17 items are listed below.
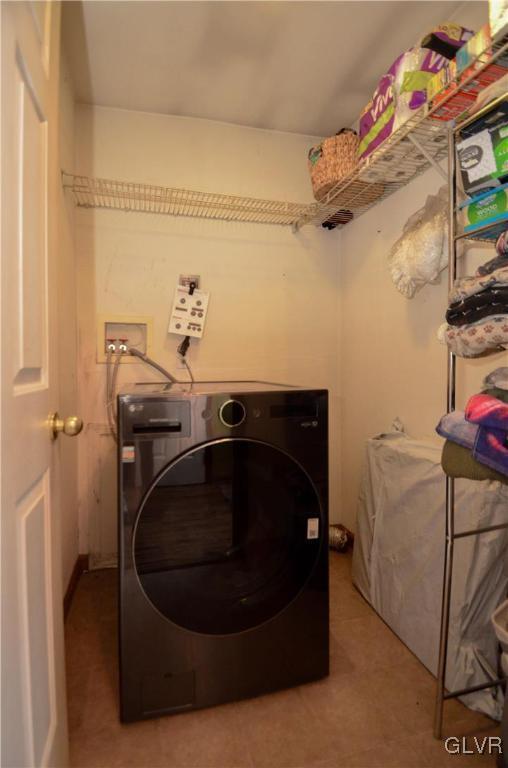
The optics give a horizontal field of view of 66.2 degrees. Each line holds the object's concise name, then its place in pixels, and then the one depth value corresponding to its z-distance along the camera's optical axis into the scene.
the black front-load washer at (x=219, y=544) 1.09
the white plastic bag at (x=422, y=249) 1.38
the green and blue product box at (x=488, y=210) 0.95
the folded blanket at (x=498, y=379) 0.93
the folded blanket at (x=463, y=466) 0.88
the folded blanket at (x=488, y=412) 0.82
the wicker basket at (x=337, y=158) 1.60
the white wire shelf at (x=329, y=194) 1.32
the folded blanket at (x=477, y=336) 0.89
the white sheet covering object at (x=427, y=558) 1.20
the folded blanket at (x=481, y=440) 0.83
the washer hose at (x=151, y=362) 1.97
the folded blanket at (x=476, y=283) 0.88
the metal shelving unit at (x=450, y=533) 1.08
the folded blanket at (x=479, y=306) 0.89
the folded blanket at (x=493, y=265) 0.92
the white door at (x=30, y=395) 0.58
